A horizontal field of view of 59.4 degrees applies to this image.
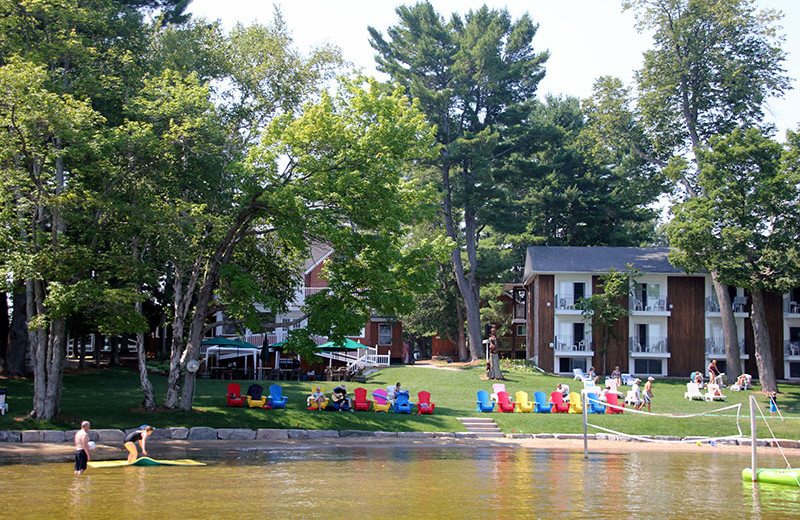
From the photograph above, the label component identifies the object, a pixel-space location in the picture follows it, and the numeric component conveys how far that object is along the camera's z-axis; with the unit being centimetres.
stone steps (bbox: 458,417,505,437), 2591
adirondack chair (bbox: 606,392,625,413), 3064
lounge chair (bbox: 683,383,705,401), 3544
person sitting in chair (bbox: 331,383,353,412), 2783
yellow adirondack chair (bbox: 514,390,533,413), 2958
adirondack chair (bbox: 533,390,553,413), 2984
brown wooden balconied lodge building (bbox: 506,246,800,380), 4659
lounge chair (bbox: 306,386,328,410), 2764
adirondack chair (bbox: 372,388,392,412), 2845
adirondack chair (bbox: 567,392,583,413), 2997
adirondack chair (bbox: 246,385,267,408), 2762
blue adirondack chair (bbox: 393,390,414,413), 2842
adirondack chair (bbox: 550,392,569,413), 3000
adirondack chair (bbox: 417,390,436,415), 2829
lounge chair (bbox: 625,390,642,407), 3200
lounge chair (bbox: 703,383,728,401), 3484
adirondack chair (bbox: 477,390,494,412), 2930
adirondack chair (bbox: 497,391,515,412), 2950
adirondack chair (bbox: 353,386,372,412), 2825
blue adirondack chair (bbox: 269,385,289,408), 2761
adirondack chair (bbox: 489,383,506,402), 3030
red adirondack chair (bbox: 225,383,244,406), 2777
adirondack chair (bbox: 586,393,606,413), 2994
